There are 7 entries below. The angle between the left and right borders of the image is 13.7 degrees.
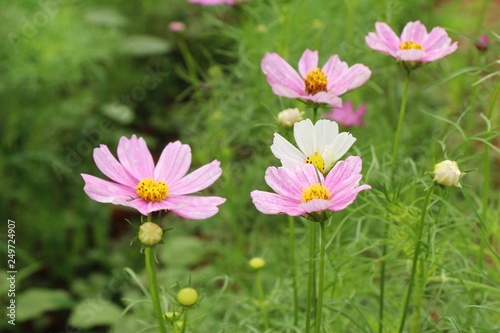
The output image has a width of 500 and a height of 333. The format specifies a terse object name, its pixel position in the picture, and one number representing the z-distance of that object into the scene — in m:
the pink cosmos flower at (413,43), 1.15
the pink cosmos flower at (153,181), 1.09
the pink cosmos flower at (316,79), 1.14
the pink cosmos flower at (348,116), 1.50
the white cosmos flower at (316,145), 1.10
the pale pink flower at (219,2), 1.42
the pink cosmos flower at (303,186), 1.07
